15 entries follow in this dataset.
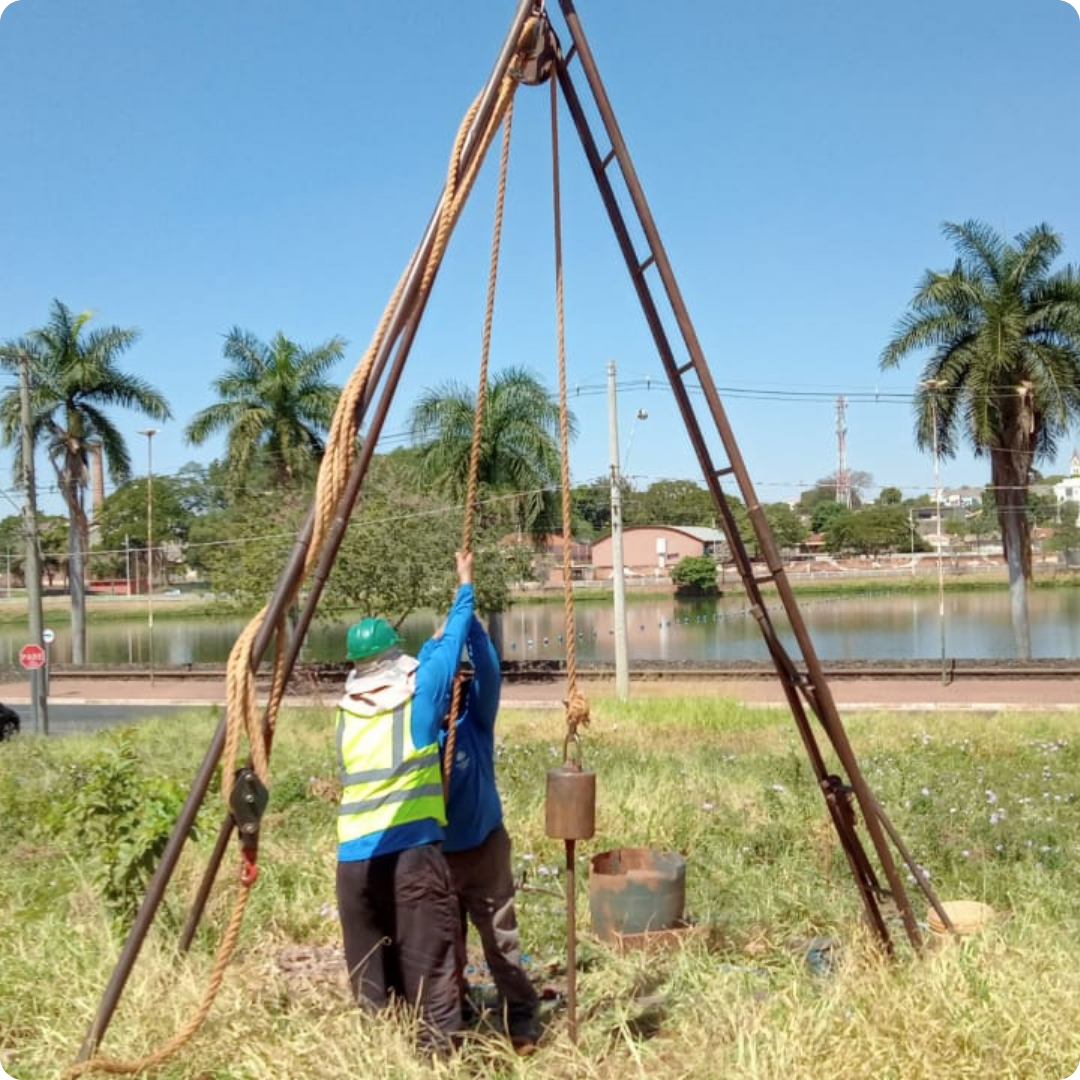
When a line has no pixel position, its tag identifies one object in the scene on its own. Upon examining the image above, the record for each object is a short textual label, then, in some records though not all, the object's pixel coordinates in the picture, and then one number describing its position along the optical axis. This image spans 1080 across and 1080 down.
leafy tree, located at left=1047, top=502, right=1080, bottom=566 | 74.69
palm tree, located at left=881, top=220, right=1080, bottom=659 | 24.56
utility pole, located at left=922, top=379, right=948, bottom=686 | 24.77
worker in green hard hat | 3.90
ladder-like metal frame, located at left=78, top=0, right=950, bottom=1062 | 3.65
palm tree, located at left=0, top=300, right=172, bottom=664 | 29.86
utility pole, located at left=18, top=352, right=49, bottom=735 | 19.27
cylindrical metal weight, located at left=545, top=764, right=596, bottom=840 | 4.12
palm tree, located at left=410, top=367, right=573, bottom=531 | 27.02
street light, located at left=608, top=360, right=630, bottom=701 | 19.48
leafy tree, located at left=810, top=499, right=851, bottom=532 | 89.95
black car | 18.47
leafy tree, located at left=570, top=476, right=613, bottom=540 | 63.47
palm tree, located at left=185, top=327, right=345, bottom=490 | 30.34
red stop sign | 19.02
